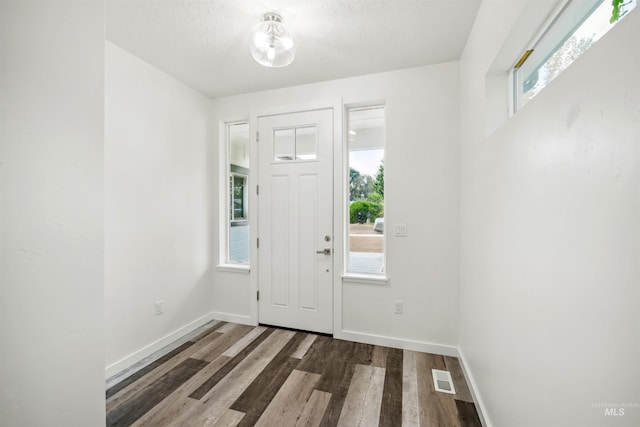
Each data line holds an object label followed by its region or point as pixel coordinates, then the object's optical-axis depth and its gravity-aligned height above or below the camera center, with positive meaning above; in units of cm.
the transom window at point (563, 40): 79 +65
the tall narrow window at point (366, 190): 270 +25
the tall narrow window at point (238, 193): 314 +25
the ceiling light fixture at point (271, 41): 178 +116
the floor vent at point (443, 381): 190 -123
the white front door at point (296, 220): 272 -6
